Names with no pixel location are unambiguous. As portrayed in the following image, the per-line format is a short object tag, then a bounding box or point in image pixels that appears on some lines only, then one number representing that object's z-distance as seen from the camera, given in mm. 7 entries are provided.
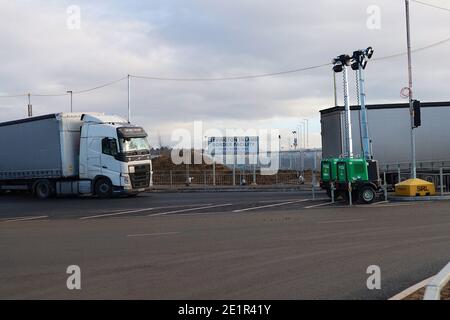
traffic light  22906
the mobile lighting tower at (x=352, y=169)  22062
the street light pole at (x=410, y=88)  23102
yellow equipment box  22688
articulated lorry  26984
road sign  40438
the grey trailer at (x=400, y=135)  28203
